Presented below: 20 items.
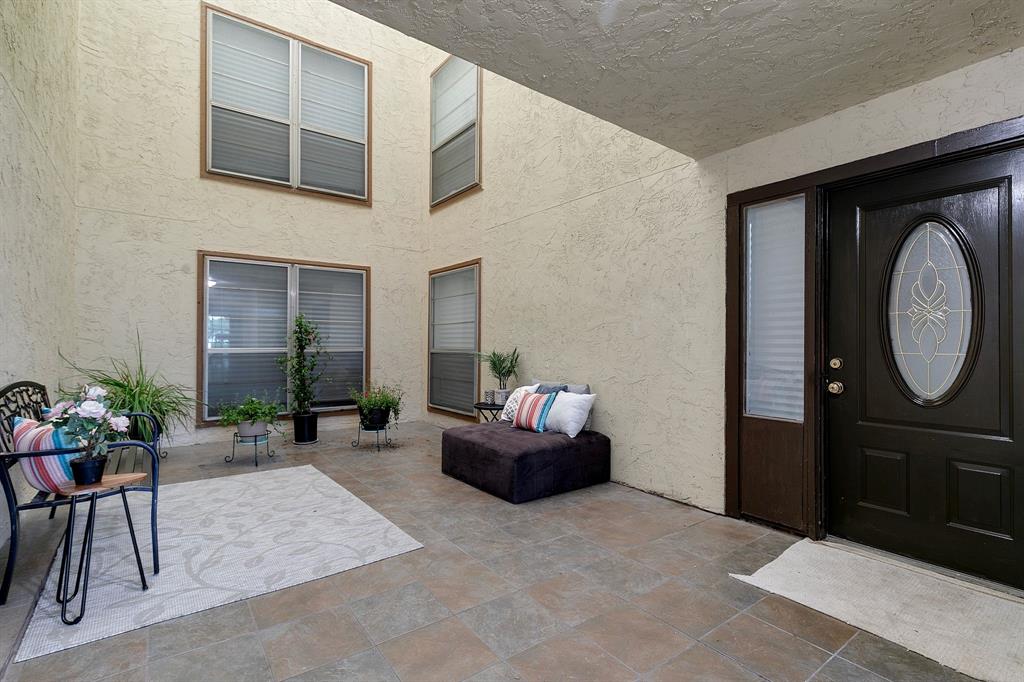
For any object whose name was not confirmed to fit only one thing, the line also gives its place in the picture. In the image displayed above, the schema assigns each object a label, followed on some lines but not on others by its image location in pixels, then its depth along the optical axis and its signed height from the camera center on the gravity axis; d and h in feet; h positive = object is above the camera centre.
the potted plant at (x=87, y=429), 6.83 -1.22
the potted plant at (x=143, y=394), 14.55 -1.61
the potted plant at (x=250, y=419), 15.42 -2.40
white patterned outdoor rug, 6.86 -3.78
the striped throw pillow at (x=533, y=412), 13.58 -1.92
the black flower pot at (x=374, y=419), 17.08 -2.65
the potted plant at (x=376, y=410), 17.10 -2.32
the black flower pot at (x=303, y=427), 18.20 -3.12
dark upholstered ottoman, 11.85 -3.01
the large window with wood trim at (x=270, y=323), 18.38 +0.80
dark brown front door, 7.64 -0.36
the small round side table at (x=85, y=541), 6.63 -2.76
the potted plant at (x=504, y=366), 17.26 -0.79
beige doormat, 6.10 -3.81
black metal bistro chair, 6.70 -1.52
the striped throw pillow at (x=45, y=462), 6.77 -1.66
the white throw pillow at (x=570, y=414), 13.19 -1.90
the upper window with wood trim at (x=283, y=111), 18.51 +9.41
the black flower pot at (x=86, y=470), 6.82 -1.79
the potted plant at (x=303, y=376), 18.26 -1.26
